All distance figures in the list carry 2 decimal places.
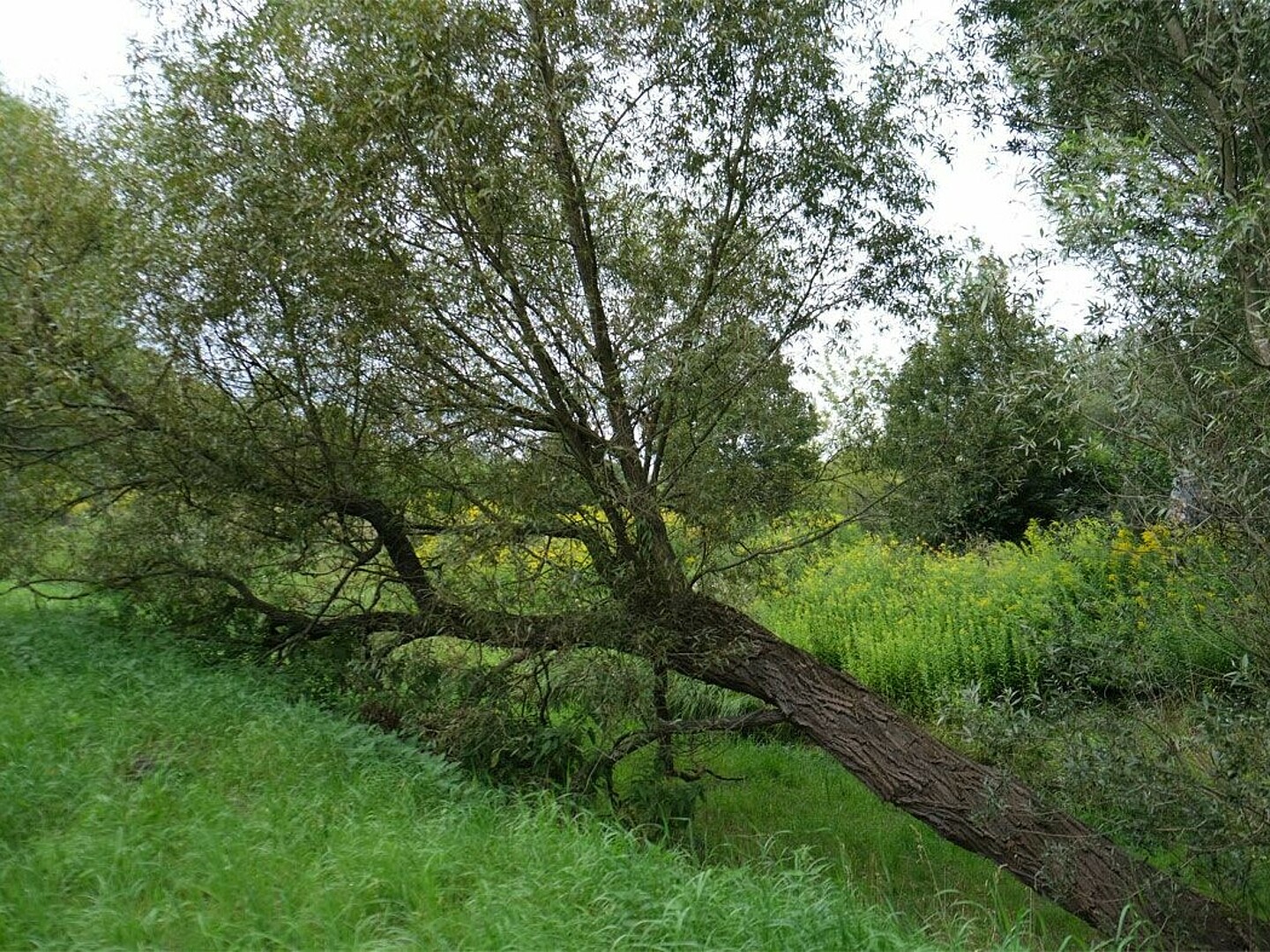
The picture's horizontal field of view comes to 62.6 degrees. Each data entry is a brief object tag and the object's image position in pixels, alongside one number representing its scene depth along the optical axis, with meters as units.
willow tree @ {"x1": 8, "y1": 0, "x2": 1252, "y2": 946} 6.41
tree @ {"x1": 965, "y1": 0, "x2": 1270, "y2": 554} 4.79
